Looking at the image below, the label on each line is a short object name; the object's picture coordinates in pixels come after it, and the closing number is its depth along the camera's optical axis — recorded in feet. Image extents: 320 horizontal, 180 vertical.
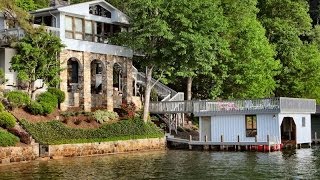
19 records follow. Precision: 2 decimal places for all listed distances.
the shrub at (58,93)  148.15
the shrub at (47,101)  140.24
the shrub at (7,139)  116.16
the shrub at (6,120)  124.06
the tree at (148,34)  155.22
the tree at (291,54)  219.82
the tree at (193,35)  157.79
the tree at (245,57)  187.93
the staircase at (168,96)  173.47
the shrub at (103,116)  151.23
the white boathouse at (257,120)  146.41
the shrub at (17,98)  135.74
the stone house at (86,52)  154.30
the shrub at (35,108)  137.28
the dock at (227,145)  143.40
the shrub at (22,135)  122.83
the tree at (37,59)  138.51
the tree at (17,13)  139.54
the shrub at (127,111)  162.44
